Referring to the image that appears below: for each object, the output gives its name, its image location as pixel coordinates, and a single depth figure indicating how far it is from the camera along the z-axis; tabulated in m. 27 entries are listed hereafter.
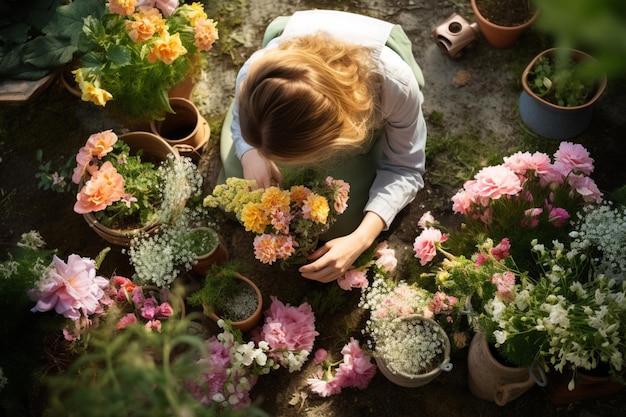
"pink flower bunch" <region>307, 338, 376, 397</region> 2.30
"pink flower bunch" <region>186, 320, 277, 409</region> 2.04
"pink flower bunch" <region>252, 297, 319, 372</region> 2.19
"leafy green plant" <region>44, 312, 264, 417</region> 0.80
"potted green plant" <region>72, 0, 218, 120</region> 2.18
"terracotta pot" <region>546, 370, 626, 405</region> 1.83
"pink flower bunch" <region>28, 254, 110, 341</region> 1.99
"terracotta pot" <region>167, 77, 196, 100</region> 2.61
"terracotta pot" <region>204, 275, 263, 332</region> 2.30
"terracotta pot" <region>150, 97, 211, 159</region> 2.60
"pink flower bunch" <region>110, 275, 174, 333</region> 2.18
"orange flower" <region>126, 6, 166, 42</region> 2.18
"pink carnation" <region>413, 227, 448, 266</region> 2.24
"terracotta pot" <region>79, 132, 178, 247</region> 2.29
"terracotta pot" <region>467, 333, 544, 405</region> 1.99
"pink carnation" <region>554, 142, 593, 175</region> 2.06
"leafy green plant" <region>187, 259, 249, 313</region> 2.26
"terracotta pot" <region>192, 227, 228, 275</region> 2.36
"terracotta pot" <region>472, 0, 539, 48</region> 2.79
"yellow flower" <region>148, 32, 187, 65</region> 2.19
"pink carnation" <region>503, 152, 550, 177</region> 2.08
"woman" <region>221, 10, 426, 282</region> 1.69
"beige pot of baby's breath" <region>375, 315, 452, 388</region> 2.08
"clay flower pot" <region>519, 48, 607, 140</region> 2.59
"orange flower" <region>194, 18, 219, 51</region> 2.34
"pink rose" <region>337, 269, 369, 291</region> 2.36
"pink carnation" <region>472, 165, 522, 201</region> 2.03
